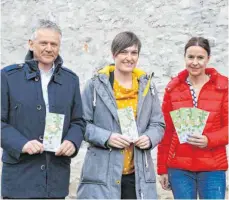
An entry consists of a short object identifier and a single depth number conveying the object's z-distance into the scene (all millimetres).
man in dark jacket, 3037
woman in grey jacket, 3396
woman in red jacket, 3596
